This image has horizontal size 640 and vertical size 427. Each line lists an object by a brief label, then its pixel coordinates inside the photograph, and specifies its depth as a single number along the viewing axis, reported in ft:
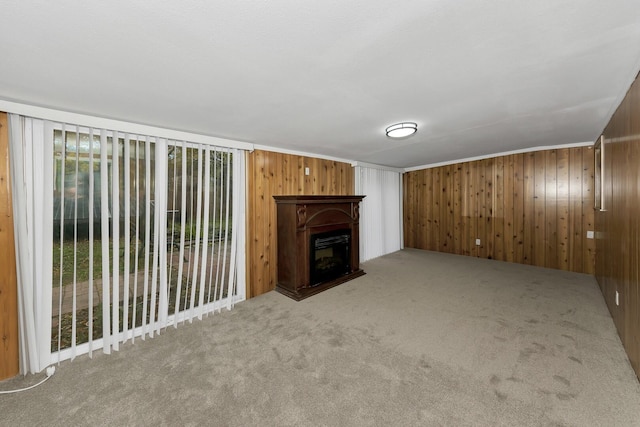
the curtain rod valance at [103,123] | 6.13
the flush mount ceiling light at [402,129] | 8.87
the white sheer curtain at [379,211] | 17.37
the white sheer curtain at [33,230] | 6.29
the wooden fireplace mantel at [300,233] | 11.21
